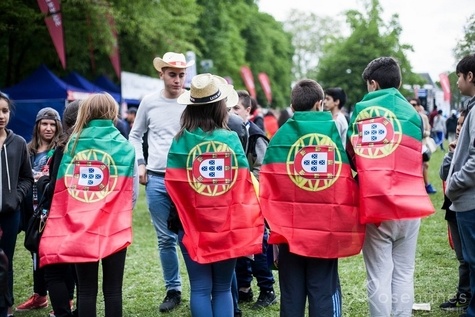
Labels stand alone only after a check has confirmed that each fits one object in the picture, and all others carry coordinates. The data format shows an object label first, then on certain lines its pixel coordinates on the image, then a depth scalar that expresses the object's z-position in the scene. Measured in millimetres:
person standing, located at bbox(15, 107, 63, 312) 5668
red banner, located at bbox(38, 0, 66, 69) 13991
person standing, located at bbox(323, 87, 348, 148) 7559
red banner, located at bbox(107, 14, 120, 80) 16812
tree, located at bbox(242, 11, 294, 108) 50125
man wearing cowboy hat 5328
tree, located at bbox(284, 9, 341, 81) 68400
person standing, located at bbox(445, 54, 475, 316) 4184
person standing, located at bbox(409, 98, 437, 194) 11150
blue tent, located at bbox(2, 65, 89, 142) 16266
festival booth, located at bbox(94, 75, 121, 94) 21438
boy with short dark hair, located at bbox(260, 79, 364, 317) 3832
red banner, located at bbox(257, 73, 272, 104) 39562
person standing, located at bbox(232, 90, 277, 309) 5285
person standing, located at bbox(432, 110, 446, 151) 22884
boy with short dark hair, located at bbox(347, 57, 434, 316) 3816
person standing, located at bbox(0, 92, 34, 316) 4633
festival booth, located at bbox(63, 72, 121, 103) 18312
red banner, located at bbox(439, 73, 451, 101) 24388
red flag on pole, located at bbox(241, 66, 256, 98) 35500
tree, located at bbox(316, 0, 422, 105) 41734
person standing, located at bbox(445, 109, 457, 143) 23542
